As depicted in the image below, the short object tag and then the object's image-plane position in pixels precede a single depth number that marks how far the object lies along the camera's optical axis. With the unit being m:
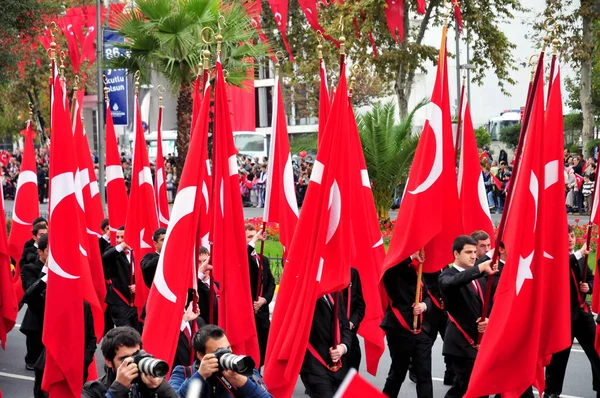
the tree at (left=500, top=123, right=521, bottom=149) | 41.53
